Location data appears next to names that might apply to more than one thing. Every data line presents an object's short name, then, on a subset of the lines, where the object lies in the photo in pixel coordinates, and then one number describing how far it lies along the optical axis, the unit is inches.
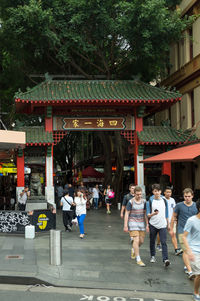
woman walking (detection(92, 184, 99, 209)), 1020.6
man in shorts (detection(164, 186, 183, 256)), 415.5
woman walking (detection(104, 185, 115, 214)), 902.6
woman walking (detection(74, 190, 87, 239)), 534.9
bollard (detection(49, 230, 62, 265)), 365.4
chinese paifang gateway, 862.5
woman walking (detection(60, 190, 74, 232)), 595.2
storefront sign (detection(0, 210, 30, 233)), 556.4
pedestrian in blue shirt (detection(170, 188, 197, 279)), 356.5
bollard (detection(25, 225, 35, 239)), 535.5
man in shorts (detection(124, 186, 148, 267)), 372.8
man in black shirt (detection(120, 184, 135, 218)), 433.6
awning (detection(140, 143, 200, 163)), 546.6
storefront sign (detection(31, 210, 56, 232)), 562.6
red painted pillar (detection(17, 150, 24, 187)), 872.9
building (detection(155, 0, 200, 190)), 901.3
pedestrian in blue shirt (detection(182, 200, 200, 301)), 257.9
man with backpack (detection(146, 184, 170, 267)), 372.2
